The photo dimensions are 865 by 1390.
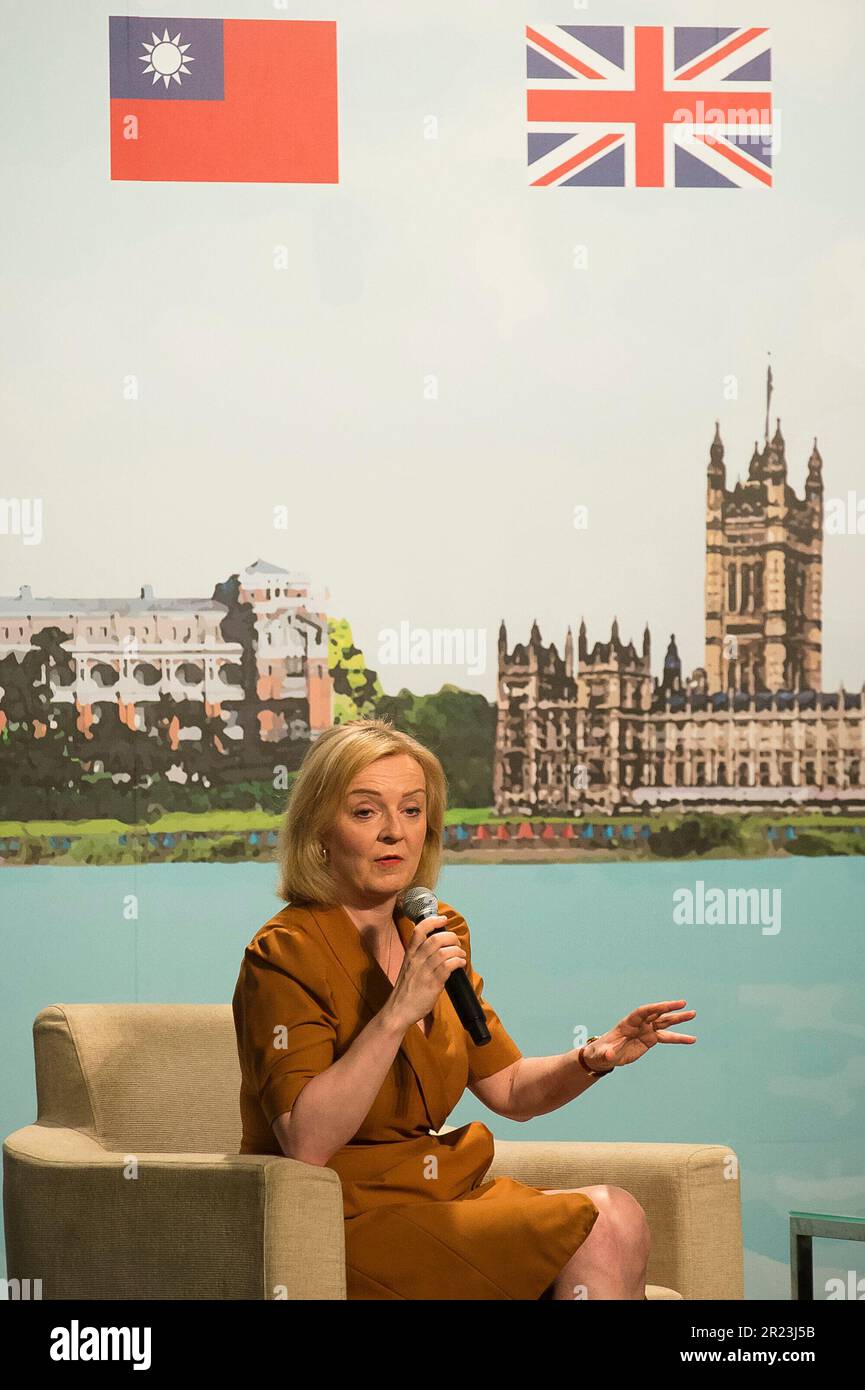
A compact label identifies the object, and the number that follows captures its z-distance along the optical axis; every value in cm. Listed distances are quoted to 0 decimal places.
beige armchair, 418
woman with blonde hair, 429
